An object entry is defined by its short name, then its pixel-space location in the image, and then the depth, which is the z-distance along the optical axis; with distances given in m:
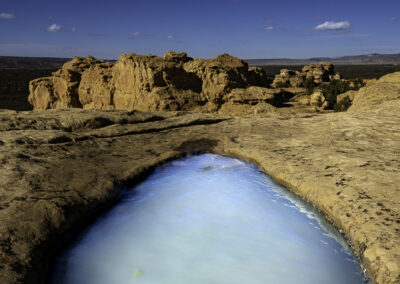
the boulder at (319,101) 20.55
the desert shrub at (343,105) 18.04
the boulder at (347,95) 19.44
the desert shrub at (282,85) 35.36
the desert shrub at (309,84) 35.62
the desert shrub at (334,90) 21.93
